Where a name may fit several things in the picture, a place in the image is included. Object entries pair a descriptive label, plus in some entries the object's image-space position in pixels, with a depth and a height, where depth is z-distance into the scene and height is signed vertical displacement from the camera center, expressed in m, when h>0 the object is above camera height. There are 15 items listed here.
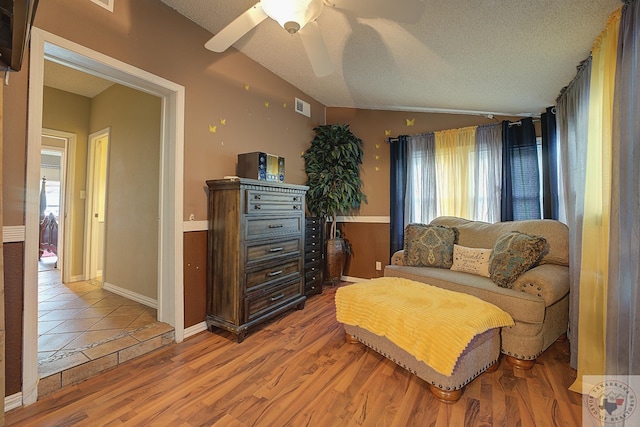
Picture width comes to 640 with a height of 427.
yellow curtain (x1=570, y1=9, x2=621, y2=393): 1.52 +0.06
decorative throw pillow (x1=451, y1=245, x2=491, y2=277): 2.60 -0.41
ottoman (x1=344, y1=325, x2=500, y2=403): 1.59 -0.94
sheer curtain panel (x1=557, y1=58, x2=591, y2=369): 1.90 +0.43
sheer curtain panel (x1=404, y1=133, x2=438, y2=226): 3.60 +0.52
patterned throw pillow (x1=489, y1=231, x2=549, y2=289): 2.16 -0.31
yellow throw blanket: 1.56 -0.64
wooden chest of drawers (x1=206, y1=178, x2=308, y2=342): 2.30 -0.34
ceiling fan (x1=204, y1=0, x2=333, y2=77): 1.38 +1.11
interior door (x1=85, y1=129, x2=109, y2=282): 3.81 +0.06
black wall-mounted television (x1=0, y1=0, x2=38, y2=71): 0.94 +0.70
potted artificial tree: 3.73 +0.55
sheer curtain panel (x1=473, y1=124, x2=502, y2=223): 3.16 +0.55
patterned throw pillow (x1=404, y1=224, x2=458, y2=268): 2.88 -0.30
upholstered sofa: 1.91 -0.55
